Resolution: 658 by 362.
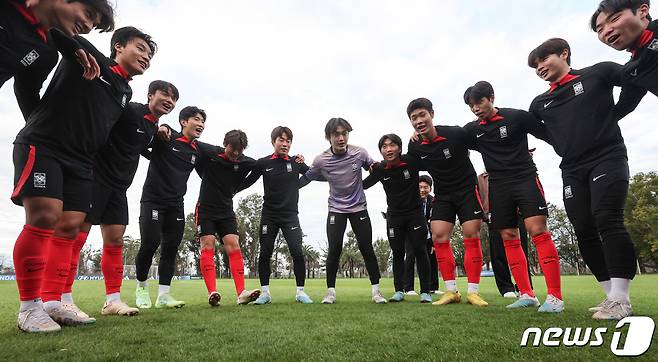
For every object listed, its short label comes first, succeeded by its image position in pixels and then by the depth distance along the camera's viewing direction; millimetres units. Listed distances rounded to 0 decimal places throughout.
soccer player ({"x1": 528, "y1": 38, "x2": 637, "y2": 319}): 3473
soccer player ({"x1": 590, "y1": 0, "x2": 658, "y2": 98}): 3195
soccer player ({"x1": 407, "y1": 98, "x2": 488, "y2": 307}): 5402
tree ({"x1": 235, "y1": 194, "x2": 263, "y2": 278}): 70750
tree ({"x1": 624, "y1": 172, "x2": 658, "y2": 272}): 47469
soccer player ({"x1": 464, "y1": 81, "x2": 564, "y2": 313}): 4551
